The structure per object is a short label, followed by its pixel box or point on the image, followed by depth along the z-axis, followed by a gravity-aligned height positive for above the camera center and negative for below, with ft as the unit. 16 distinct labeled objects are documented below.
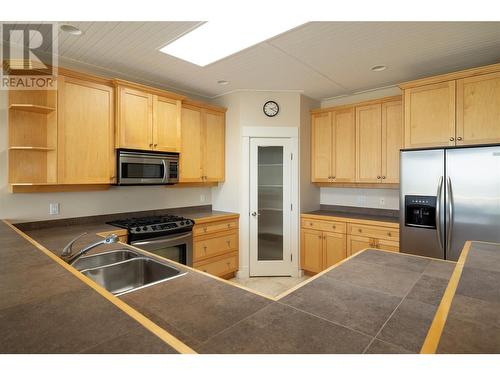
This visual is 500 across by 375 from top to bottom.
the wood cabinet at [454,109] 8.72 +2.51
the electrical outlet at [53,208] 9.35 -0.81
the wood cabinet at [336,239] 10.88 -2.24
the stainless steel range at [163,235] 9.40 -1.78
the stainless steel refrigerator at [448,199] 8.39 -0.46
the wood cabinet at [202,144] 12.19 +1.84
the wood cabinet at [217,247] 11.38 -2.66
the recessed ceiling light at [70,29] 7.41 +4.16
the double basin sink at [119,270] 5.79 -1.80
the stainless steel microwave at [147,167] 9.91 +0.64
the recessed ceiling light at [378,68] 10.15 +4.26
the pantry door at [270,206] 13.06 -1.02
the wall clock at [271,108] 12.98 +3.52
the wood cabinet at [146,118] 9.91 +2.50
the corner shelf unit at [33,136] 8.36 +1.46
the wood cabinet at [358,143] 11.63 +1.85
